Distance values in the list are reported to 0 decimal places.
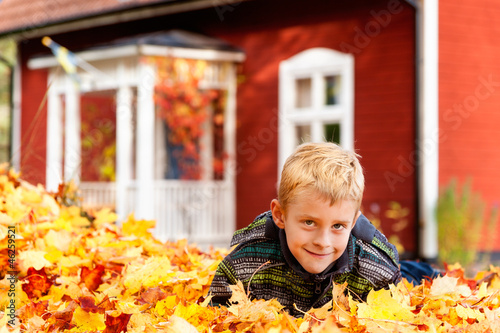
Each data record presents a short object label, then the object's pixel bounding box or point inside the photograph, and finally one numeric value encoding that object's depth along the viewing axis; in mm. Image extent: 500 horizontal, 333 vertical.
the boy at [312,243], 2154
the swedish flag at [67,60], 10047
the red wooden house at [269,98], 8117
